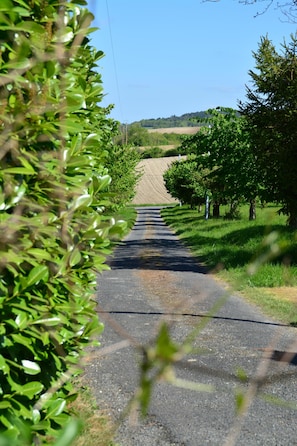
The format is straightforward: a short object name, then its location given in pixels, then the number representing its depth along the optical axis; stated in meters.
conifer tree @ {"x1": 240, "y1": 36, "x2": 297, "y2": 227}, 17.77
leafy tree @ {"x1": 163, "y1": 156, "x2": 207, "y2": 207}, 48.94
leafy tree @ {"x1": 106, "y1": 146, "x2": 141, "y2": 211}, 35.73
